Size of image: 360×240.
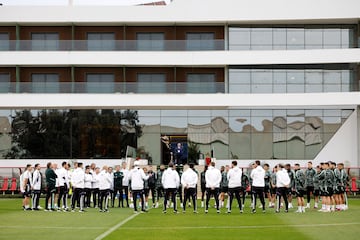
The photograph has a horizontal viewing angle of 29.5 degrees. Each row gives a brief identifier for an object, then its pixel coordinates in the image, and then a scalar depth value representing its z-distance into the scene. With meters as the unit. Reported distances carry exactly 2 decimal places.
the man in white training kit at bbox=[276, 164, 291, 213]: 27.50
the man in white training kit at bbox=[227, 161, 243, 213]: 27.11
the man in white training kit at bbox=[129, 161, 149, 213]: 27.09
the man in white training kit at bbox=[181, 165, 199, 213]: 27.14
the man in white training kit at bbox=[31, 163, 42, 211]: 29.48
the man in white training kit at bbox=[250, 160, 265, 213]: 27.31
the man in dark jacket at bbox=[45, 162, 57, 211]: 28.94
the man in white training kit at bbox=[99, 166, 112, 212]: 29.30
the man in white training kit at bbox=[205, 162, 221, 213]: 27.66
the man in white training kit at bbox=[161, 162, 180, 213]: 27.20
